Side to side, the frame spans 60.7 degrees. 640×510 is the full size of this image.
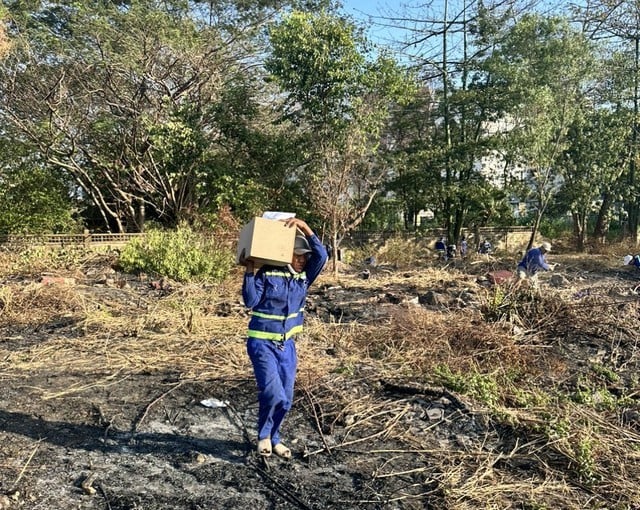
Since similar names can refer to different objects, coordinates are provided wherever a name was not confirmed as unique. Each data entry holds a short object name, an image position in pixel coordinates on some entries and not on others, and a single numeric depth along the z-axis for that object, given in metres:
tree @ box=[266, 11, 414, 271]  13.80
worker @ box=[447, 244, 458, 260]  18.70
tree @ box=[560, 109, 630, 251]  19.34
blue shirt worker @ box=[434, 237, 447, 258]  18.86
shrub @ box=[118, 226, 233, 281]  10.95
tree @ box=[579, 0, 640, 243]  19.48
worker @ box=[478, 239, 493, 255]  18.98
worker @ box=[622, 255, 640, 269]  13.98
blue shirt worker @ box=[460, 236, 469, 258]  19.02
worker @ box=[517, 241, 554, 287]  9.46
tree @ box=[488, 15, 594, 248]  17.25
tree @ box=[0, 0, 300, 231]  13.75
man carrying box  3.42
